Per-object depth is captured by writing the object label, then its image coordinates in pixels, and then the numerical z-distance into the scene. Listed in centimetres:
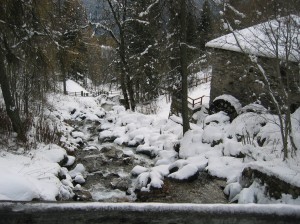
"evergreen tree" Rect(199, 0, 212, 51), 3306
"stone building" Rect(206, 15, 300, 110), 931
